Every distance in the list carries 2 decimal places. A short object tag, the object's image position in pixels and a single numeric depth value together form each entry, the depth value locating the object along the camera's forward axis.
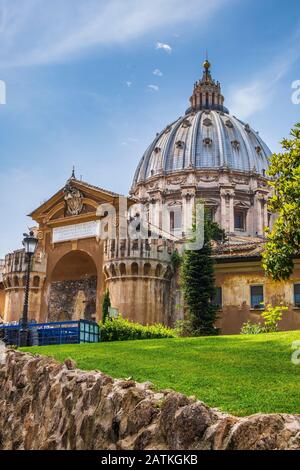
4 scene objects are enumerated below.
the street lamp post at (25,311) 22.62
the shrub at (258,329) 27.26
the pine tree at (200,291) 31.94
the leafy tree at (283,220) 19.20
